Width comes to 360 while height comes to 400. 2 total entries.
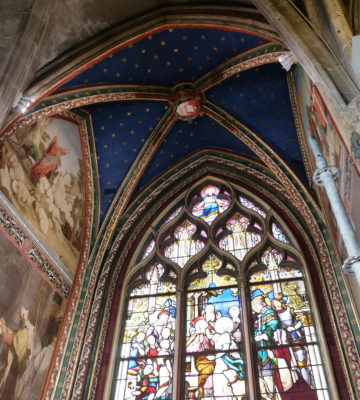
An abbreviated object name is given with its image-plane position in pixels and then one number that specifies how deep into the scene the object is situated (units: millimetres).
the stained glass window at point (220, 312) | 7910
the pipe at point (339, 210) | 4153
